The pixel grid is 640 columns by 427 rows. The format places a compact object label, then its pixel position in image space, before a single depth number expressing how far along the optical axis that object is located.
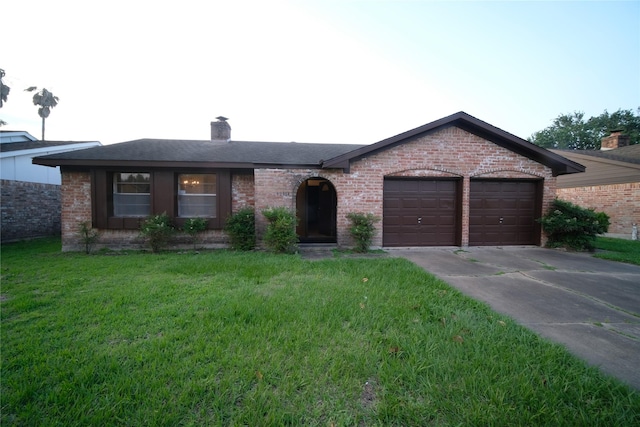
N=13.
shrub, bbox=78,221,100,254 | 7.74
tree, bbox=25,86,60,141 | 26.35
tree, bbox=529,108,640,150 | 30.58
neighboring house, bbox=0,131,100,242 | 9.71
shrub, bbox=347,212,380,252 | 7.58
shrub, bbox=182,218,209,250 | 7.93
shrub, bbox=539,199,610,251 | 7.66
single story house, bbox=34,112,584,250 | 7.95
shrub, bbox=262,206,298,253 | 7.18
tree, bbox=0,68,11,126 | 20.37
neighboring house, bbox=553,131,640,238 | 11.29
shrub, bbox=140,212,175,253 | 7.51
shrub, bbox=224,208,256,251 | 7.75
